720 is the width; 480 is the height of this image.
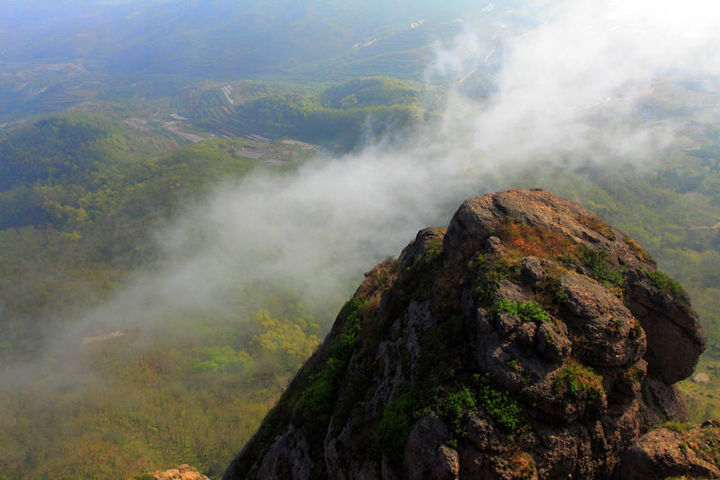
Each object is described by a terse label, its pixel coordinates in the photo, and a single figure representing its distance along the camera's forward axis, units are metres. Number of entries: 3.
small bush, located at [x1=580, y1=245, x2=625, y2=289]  20.27
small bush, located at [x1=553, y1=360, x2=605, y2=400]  15.18
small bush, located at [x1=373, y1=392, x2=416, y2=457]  15.88
